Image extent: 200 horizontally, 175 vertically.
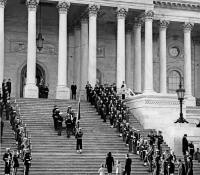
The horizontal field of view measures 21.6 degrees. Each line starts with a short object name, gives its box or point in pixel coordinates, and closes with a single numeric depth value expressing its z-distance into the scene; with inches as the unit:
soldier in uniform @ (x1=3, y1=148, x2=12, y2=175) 1026.1
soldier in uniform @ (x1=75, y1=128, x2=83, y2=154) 1222.9
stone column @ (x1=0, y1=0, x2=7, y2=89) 1685.5
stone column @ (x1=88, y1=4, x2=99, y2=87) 1796.3
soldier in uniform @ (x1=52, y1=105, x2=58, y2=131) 1344.7
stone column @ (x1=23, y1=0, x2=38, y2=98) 1696.6
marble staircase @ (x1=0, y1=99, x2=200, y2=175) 1134.4
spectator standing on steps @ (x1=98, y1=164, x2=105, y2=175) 1042.7
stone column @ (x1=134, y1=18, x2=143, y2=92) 1988.2
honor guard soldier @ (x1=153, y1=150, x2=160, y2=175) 1134.4
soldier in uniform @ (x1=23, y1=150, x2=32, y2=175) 1041.5
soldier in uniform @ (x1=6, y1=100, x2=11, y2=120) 1379.2
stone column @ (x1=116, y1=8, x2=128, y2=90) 1831.9
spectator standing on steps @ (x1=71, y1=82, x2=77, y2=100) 1775.6
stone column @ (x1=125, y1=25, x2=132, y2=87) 2049.7
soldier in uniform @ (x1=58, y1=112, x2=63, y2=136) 1315.2
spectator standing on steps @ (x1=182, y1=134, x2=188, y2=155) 1290.6
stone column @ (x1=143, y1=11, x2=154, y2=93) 1866.4
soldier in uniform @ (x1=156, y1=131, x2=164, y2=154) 1275.8
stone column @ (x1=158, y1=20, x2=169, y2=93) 2041.1
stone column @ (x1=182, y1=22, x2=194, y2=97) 2048.5
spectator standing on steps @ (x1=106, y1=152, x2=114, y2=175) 1085.1
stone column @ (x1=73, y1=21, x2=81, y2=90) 1998.0
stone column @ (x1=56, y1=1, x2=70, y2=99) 1748.3
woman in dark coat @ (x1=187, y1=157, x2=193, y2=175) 1135.0
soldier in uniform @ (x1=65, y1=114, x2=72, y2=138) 1311.5
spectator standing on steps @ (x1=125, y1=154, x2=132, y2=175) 1078.6
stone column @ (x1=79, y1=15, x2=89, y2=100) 1922.1
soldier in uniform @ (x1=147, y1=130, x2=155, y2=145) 1253.4
